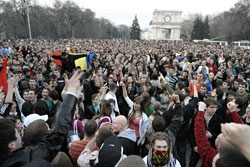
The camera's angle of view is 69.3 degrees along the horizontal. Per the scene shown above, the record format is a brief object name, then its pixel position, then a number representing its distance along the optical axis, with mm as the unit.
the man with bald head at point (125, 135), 2689
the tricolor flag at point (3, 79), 4871
